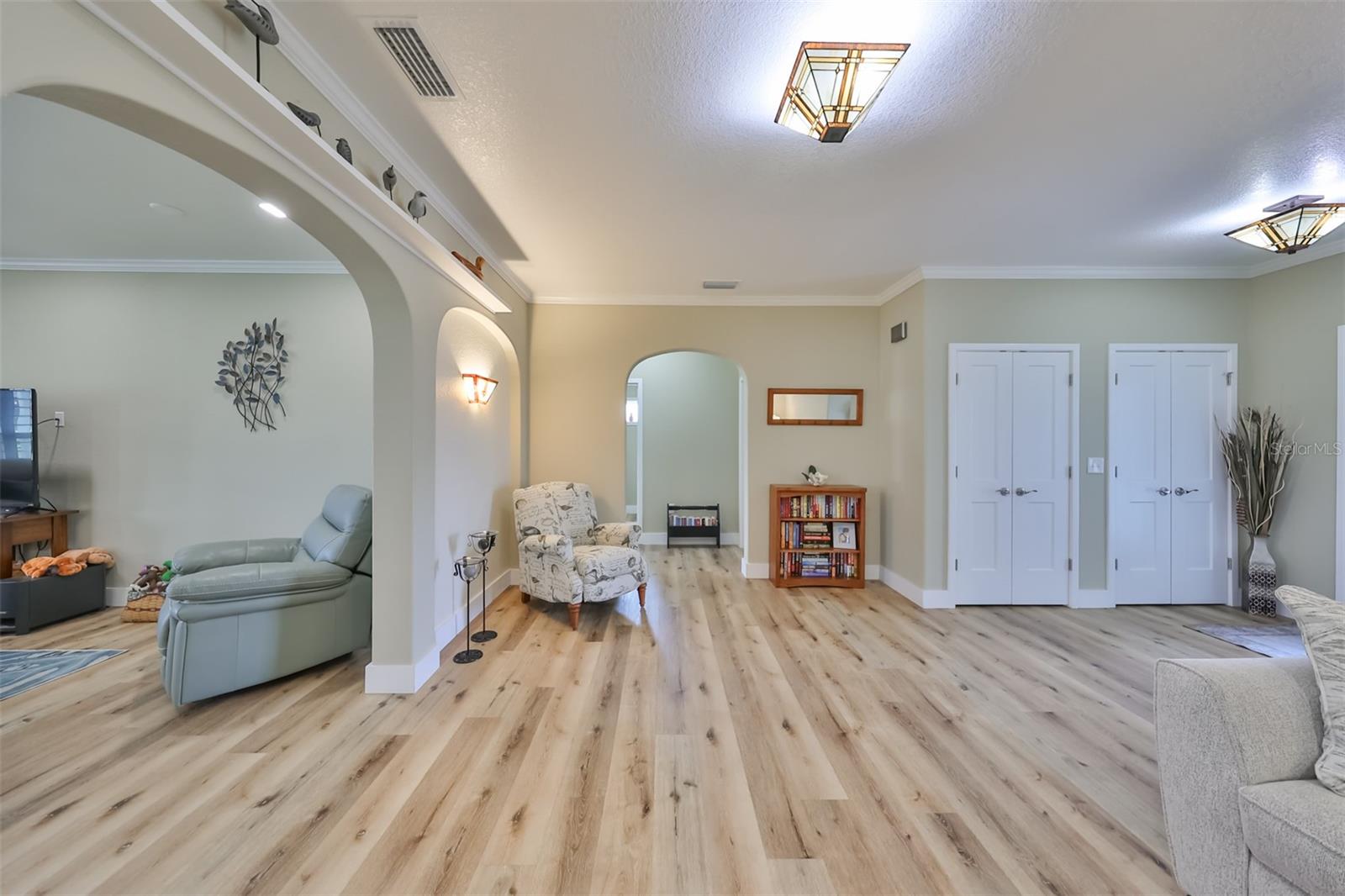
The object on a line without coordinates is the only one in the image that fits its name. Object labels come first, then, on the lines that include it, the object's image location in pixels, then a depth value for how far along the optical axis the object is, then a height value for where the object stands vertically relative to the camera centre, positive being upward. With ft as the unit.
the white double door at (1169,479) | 12.82 -0.84
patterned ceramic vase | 11.85 -3.29
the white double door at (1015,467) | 12.84 -0.53
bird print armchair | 11.41 -2.68
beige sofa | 3.57 -2.72
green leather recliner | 7.64 -2.78
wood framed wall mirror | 15.51 +1.27
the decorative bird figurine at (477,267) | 10.44 +3.94
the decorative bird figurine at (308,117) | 5.56 +3.84
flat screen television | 11.18 -0.11
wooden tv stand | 10.94 -2.03
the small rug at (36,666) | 8.36 -4.13
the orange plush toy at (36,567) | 10.85 -2.78
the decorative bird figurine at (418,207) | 7.98 +4.00
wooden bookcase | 14.64 -2.47
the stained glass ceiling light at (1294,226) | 8.47 +4.08
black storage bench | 10.44 -3.50
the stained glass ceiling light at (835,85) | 5.22 +4.16
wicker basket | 11.16 -3.82
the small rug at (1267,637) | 9.98 -4.20
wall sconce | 11.02 +1.36
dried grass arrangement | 11.80 -0.40
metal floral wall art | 12.57 +1.89
